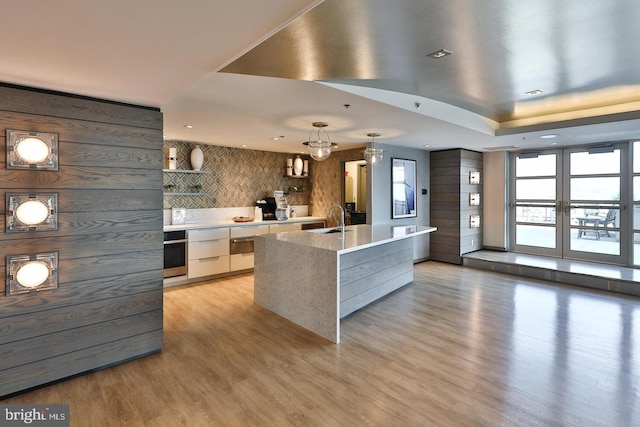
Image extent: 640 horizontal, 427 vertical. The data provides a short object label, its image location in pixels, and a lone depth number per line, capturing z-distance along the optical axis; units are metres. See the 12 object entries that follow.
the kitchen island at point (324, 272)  3.22
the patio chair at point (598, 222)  5.74
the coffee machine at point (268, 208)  6.39
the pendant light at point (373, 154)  4.68
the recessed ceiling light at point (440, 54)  2.47
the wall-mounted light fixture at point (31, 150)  2.24
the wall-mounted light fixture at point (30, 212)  2.25
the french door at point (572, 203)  5.68
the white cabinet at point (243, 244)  5.53
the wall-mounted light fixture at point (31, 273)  2.26
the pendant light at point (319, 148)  3.89
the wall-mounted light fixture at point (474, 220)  6.77
